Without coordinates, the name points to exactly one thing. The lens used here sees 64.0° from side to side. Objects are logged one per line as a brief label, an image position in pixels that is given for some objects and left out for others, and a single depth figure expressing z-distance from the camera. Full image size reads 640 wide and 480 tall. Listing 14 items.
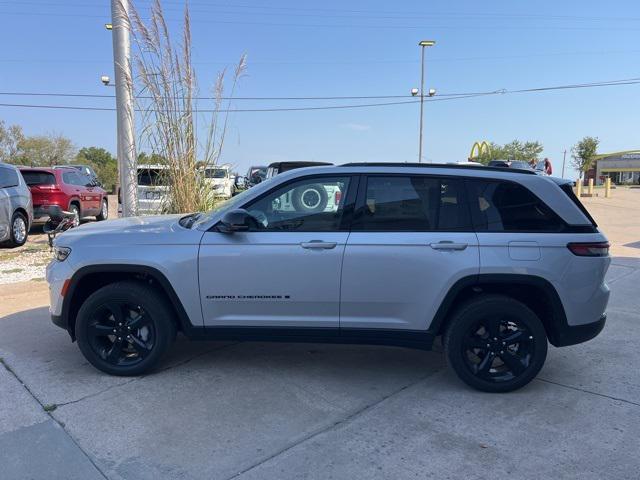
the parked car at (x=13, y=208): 8.89
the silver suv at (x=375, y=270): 3.65
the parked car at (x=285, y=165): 10.88
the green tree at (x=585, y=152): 75.44
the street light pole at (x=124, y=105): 7.37
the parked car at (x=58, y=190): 11.40
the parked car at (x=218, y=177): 7.76
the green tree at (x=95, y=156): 63.89
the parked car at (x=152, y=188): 7.53
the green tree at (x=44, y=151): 54.12
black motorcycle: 8.29
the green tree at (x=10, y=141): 52.59
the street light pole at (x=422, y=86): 28.39
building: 74.88
